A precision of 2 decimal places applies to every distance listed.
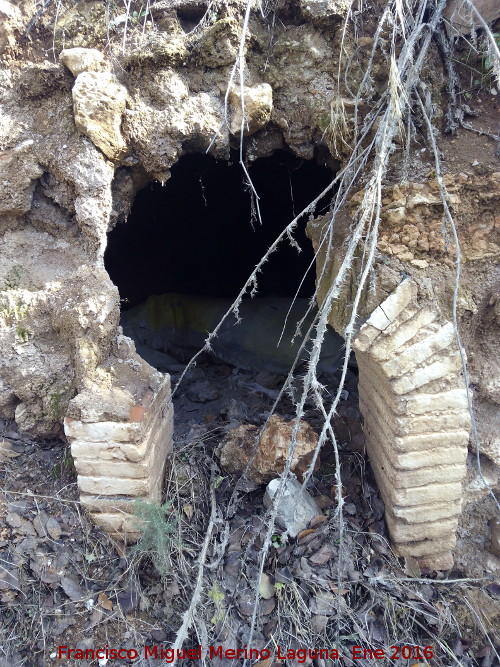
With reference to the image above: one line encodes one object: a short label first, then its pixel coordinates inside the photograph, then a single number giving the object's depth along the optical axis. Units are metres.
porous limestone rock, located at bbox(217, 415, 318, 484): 2.69
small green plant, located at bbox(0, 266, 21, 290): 2.39
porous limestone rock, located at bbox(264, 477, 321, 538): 2.45
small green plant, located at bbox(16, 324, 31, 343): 2.40
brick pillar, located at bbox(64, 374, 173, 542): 2.18
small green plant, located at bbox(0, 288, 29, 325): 2.38
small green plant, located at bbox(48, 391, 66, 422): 2.46
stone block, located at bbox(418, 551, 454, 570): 2.45
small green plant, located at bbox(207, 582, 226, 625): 2.19
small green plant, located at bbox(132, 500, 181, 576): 2.22
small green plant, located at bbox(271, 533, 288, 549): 2.41
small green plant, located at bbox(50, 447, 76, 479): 2.51
